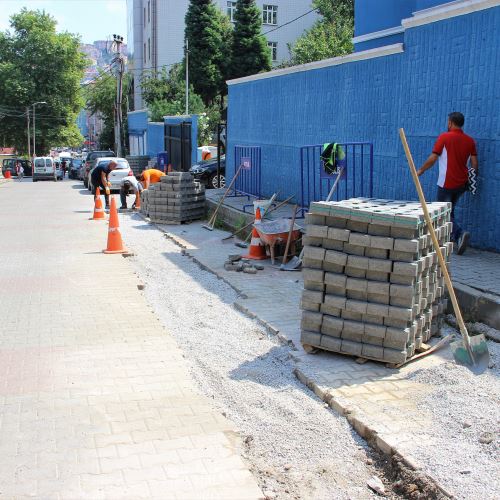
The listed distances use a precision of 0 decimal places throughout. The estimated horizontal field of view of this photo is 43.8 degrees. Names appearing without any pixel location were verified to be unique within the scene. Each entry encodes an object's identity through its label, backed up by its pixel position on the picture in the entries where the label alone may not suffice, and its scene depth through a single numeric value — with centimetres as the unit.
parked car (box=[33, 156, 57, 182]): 4697
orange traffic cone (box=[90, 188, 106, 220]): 1686
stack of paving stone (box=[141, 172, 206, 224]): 1516
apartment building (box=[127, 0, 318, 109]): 5175
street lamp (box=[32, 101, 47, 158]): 6081
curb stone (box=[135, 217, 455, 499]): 355
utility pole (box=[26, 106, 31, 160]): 6090
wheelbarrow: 963
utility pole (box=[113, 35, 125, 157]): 4291
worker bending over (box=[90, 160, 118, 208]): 1755
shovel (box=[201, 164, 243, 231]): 1403
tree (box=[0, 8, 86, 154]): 6284
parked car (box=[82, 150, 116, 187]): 3414
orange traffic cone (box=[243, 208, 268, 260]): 1002
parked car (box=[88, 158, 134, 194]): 2385
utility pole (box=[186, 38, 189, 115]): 3482
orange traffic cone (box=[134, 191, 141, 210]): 1884
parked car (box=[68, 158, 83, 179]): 4978
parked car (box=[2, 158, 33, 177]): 5392
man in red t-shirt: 755
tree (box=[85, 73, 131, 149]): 6781
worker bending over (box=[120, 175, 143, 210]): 1831
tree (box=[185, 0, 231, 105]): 4422
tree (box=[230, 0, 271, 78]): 4444
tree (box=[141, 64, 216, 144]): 3640
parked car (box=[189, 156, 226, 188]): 2278
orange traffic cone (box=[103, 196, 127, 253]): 1130
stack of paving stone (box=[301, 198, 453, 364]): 496
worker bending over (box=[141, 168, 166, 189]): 1748
